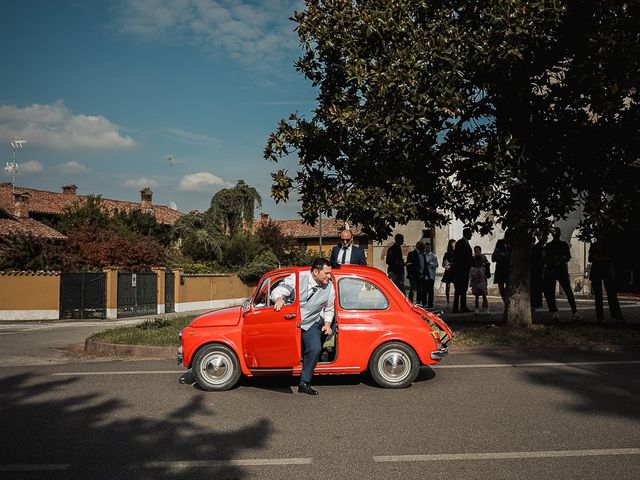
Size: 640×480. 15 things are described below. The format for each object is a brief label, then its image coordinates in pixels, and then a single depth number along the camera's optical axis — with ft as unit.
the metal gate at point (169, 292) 86.79
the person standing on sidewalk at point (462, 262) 50.85
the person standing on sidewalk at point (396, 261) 46.16
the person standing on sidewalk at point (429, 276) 52.08
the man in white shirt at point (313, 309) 23.84
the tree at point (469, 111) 35.06
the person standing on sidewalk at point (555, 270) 43.55
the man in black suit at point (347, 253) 35.50
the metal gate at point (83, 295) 75.15
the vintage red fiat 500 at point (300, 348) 24.34
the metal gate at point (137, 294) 77.10
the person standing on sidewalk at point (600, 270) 42.03
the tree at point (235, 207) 139.03
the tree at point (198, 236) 128.06
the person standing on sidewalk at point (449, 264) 54.84
